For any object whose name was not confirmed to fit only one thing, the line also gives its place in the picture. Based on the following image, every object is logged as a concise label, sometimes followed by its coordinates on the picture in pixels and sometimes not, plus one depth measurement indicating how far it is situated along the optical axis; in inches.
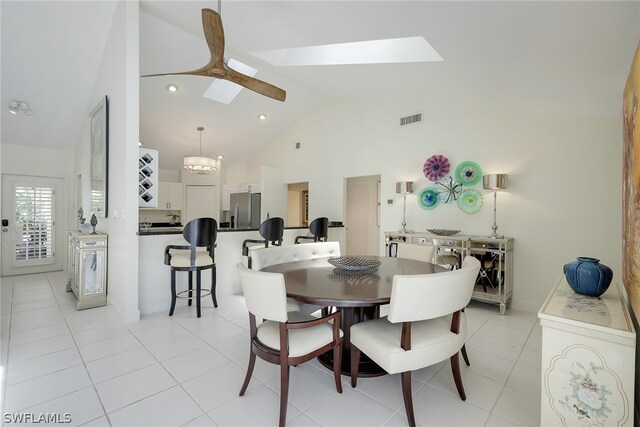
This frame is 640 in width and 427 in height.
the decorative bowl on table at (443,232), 161.9
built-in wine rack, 158.9
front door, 205.8
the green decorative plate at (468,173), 160.7
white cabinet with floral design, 50.6
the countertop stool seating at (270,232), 154.6
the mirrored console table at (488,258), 141.8
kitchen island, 135.9
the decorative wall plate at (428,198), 177.2
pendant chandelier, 219.9
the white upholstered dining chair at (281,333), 64.0
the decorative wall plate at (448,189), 169.0
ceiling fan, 87.9
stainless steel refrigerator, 265.2
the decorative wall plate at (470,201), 160.4
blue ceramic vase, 67.9
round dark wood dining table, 66.9
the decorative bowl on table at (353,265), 92.1
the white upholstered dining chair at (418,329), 61.8
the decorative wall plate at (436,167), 172.7
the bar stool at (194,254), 129.0
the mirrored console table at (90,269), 140.0
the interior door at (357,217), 244.2
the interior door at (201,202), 303.3
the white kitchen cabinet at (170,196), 283.9
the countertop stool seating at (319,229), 188.2
